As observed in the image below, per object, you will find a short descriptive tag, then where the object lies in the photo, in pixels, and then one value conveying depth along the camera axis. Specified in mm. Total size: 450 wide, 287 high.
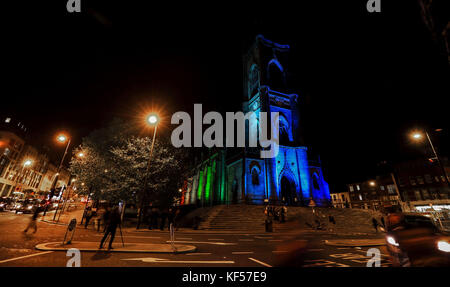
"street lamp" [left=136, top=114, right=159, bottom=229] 15604
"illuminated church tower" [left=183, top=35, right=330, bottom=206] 31109
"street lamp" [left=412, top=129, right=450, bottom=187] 17828
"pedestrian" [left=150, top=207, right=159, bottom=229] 16953
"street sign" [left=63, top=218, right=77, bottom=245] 8179
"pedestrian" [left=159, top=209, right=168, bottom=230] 16309
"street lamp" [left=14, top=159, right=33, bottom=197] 50288
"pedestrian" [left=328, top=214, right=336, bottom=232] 20422
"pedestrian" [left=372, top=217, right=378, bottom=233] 18422
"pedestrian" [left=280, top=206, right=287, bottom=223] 20228
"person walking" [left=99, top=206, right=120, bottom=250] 7520
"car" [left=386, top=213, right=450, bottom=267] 4191
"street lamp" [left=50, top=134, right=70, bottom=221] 17747
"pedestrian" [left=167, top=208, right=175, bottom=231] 16250
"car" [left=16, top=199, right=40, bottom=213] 26688
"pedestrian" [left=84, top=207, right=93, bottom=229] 16550
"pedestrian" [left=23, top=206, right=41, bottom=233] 10720
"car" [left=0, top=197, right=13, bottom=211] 30094
